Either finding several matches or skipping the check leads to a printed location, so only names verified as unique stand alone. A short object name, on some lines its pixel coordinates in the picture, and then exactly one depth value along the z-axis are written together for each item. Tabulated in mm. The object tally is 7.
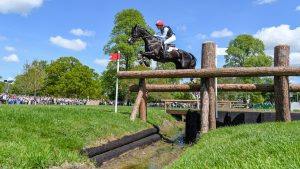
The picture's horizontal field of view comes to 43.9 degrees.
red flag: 16266
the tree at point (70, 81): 67312
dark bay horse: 15328
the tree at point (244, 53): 55750
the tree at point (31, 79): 63656
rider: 15328
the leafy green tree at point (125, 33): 45875
